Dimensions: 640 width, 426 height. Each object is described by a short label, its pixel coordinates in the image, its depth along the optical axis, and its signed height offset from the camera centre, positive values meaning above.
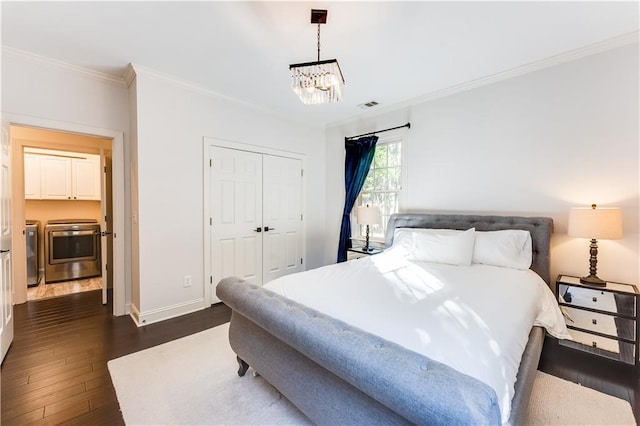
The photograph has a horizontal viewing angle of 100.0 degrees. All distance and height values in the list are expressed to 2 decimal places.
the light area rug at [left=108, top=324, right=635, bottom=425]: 1.59 -1.23
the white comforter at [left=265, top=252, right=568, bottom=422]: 1.14 -0.56
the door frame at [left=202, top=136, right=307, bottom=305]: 3.28 -0.05
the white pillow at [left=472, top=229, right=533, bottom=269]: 2.46 -0.38
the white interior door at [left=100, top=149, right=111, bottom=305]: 3.40 -0.17
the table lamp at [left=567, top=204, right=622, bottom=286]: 2.09 -0.14
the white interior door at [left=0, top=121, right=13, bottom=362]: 2.12 -0.29
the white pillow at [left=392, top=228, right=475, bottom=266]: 2.56 -0.37
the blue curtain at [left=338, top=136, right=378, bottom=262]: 4.07 +0.58
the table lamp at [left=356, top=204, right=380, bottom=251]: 3.74 -0.08
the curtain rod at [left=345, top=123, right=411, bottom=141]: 3.64 +1.15
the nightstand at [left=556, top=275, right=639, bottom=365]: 2.03 -0.87
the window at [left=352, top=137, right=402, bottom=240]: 3.88 +0.42
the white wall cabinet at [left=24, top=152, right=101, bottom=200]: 4.30 +0.57
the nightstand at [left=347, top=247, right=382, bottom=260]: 3.75 -0.61
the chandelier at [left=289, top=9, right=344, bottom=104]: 1.90 +0.95
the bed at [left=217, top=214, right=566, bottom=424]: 0.88 -0.58
